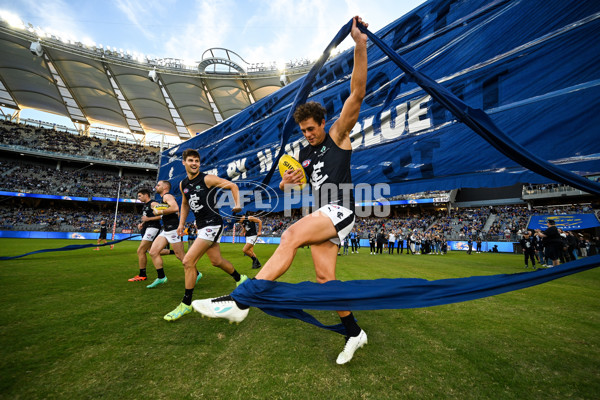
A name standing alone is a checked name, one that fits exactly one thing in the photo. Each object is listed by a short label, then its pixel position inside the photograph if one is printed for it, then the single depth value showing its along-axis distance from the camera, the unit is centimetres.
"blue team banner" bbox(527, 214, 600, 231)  2302
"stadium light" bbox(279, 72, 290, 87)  3062
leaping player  220
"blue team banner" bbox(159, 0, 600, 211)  322
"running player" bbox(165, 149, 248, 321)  379
